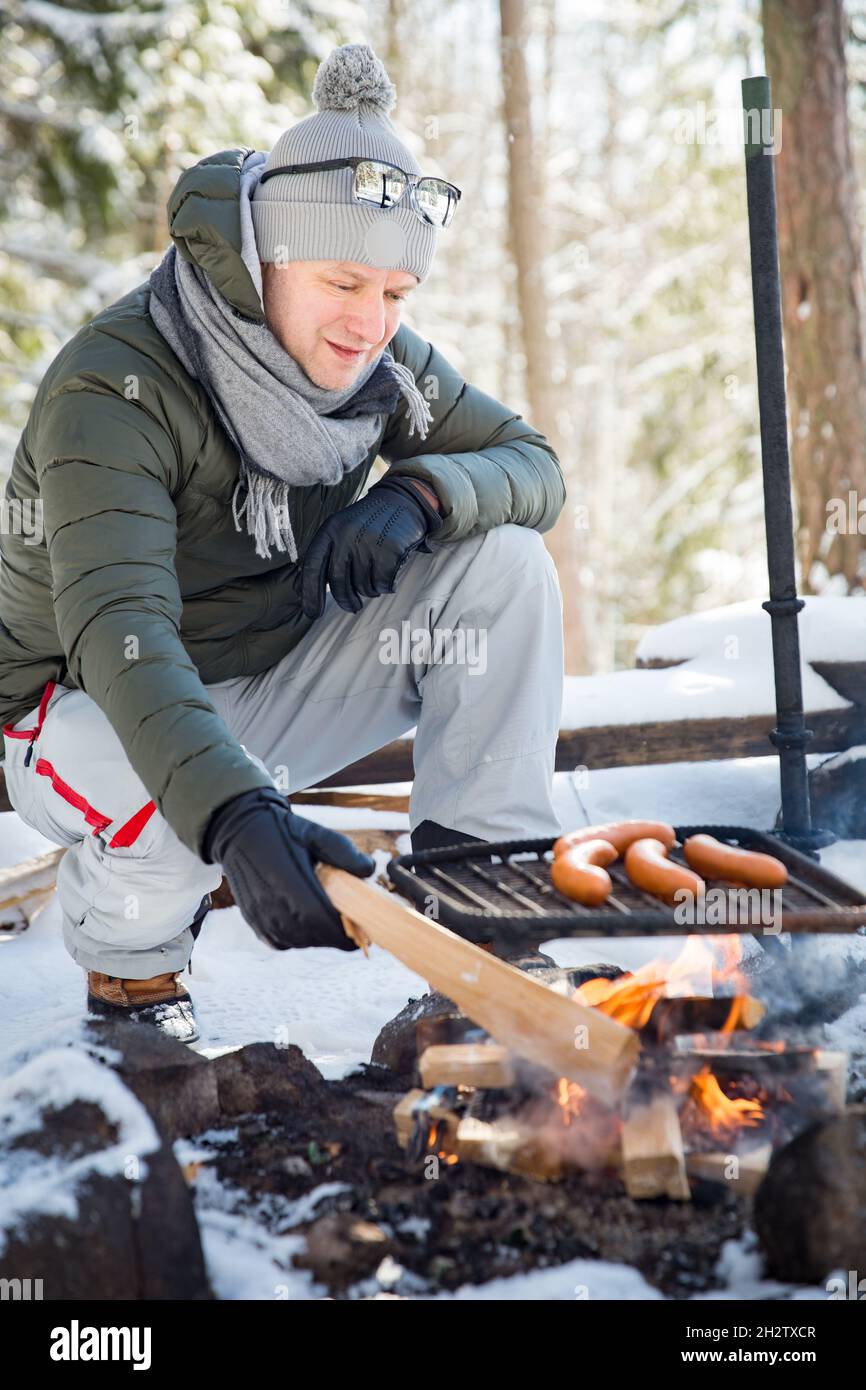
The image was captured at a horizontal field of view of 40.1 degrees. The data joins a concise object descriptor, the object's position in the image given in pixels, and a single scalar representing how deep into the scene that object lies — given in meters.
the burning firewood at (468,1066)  1.83
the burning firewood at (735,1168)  1.68
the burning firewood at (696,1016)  1.84
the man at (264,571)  2.02
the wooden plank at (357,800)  3.70
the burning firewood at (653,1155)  1.66
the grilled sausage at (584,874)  1.87
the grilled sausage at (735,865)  1.87
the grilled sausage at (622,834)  2.06
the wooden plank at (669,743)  3.57
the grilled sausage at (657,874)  1.87
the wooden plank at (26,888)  3.27
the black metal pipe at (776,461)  2.60
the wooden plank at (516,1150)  1.75
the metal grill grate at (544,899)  1.72
